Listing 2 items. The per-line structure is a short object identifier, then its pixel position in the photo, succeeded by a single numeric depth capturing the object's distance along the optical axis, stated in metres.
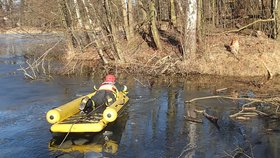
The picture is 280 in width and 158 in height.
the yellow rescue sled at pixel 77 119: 6.07
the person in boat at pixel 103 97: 7.24
